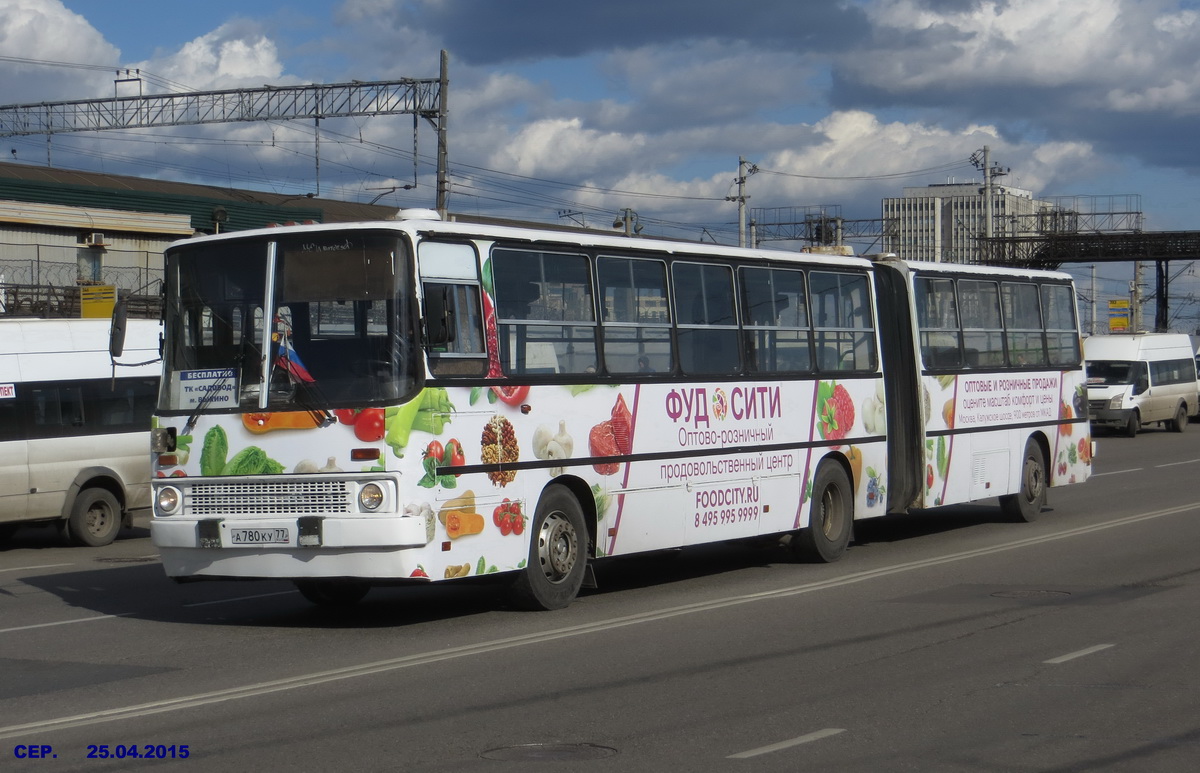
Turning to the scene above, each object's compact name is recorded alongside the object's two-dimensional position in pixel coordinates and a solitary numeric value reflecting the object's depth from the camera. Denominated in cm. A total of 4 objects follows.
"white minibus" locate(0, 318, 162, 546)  1853
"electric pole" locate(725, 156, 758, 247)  6056
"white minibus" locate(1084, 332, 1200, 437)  4106
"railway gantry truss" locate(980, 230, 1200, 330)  7594
